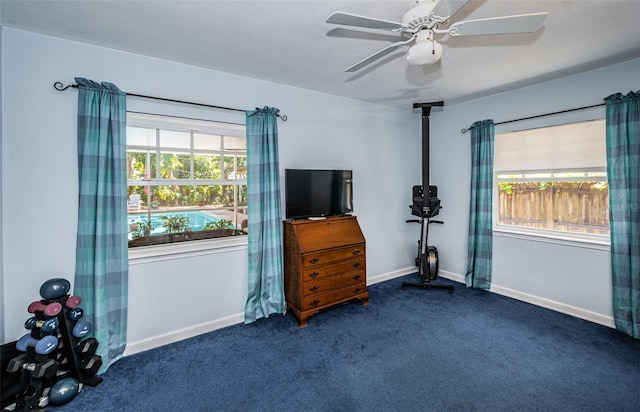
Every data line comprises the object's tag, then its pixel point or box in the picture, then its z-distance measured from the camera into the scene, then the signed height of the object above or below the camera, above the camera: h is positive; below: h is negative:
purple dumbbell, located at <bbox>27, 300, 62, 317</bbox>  1.76 -0.66
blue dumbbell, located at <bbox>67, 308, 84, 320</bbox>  1.88 -0.74
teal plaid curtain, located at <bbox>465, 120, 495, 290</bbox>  3.49 -0.05
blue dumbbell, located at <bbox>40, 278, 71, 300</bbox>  1.82 -0.55
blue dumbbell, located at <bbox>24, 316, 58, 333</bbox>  1.74 -0.76
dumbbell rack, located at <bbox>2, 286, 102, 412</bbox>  1.66 -1.02
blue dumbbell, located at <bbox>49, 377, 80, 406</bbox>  1.74 -1.21
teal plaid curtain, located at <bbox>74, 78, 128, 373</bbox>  2.06 -0.07
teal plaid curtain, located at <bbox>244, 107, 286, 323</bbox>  2.79 -0.07
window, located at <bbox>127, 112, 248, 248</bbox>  2.46 +0.26
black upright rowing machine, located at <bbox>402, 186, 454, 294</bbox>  3.77 -0.46
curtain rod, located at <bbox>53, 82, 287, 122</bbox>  2.04 +0.95
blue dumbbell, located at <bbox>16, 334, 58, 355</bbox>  1.66 -0.86
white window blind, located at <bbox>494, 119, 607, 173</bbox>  2.81 +0.63
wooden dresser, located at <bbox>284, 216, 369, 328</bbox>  2.79 -0.65
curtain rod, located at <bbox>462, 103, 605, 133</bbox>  2.73 +0.99
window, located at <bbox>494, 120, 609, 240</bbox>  2.83 +0.25
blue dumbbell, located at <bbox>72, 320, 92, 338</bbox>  1.88 -0.85
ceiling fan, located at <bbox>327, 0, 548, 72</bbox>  1.31 +0.94
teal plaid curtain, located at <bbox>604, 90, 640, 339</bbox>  2.46 -0.02
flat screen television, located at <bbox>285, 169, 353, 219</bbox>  2.97 +0.14
